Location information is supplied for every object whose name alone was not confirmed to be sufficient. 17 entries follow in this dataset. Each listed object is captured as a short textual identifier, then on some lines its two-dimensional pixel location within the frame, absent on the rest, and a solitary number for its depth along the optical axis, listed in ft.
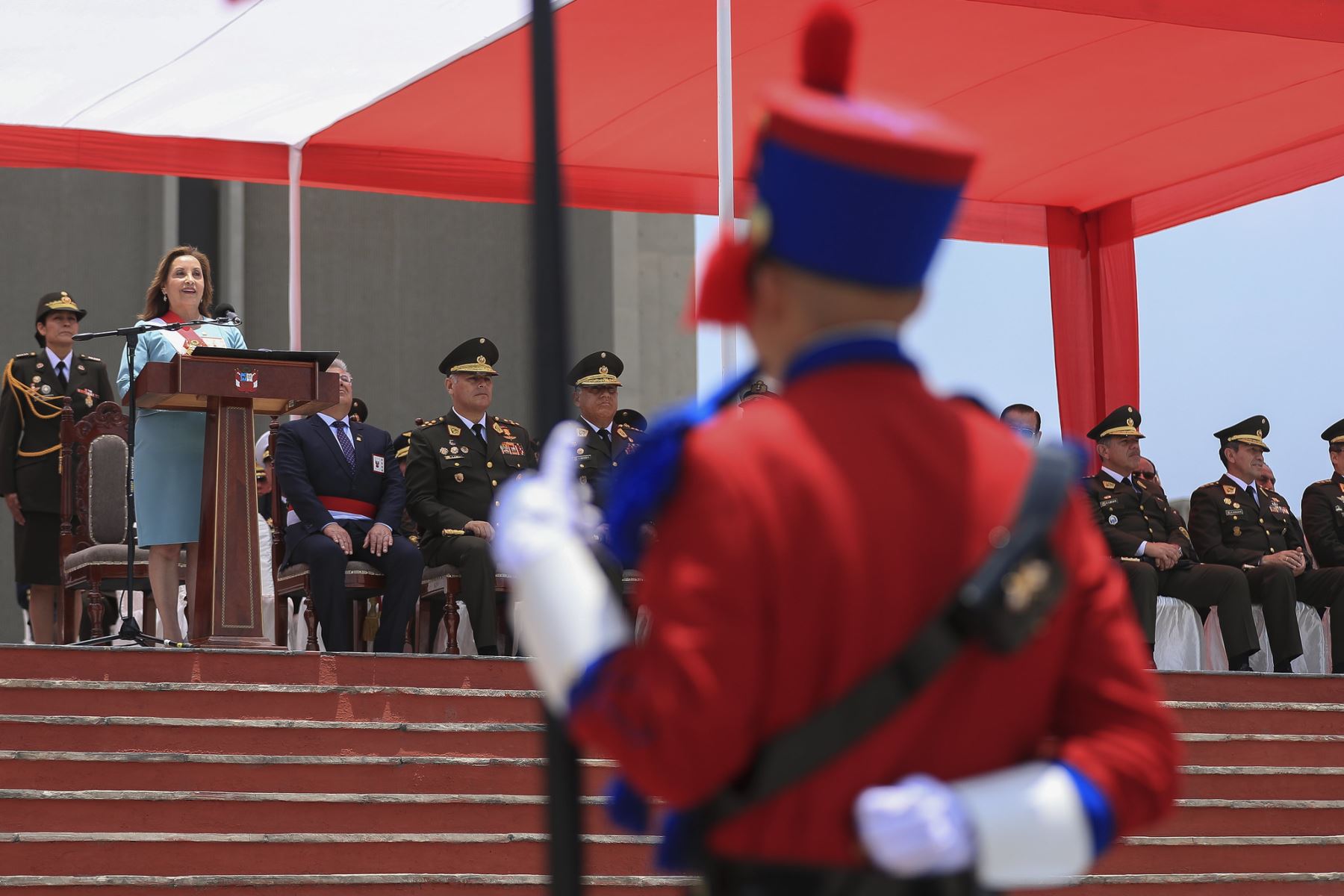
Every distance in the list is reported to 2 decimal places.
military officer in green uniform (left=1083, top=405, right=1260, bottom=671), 46.68
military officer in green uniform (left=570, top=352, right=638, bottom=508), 45.39
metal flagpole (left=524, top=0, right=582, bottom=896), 9.36
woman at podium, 36.42
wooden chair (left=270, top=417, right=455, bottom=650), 39.22
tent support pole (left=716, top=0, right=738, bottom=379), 37.60
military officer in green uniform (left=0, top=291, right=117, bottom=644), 43.39
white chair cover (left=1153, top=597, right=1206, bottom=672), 47.73
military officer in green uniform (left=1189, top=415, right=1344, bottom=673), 47.73
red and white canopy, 44.27
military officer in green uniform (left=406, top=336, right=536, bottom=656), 40.04
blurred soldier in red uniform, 8.39
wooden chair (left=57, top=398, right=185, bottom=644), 40.57
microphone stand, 33.73
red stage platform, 28.68
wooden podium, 34.35
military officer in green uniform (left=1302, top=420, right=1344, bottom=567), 50.88
